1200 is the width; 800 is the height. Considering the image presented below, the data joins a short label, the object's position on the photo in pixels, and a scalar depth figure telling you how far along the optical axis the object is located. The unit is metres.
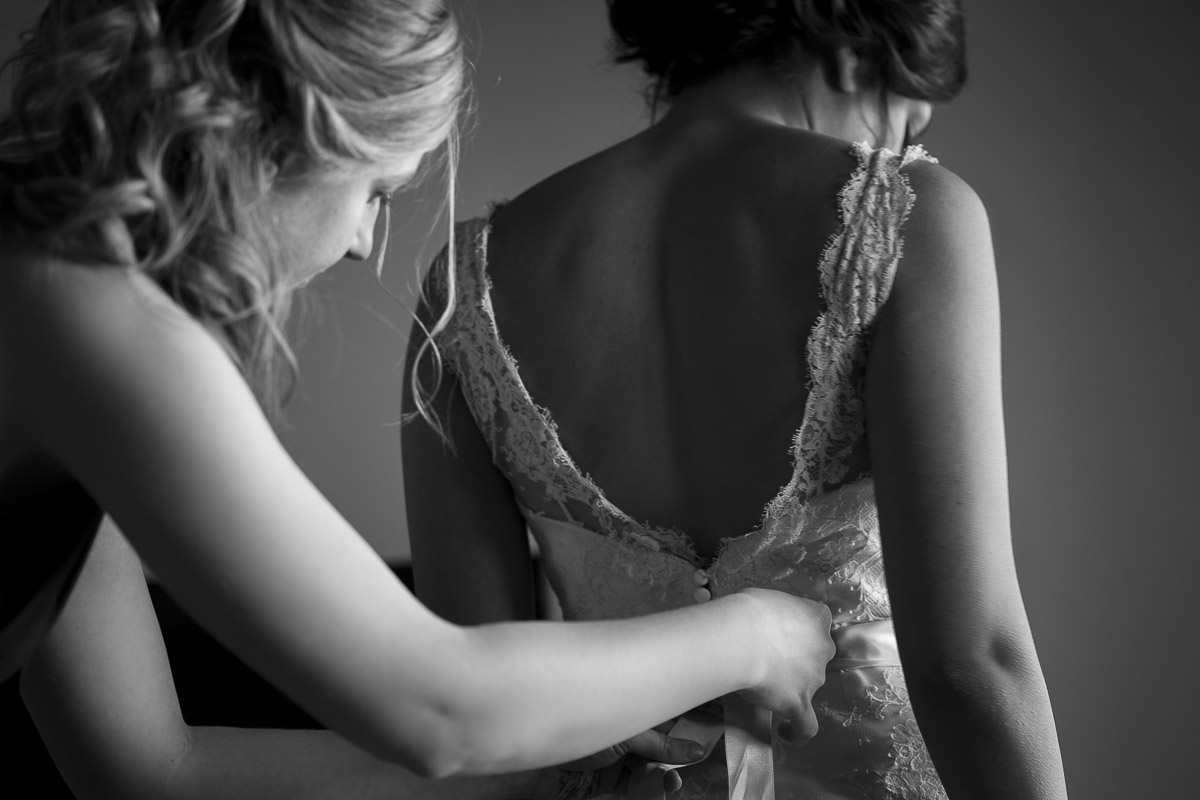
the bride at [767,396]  1.02
